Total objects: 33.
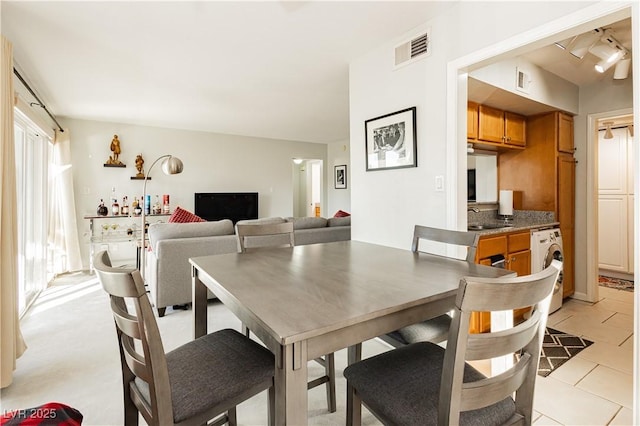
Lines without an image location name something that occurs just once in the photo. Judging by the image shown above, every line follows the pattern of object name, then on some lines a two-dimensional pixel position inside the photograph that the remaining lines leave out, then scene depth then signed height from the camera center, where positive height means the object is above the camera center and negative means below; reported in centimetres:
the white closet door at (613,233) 438 -36
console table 457 -27
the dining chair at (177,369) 89 -54
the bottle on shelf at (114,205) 507 +12
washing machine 294 -38
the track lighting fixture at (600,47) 234 +124
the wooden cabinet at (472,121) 289 +81
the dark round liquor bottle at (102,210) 493 +4
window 326 +10
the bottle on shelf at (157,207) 555 +9
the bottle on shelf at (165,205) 555 +12
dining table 80 -28
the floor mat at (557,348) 218 -107
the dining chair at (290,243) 167 -21
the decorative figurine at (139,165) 541 +81
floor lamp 374 +53
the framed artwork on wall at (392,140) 243 +57
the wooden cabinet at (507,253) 243 -37
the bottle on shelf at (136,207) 529 +9
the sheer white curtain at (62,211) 454 +3
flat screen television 598 +12
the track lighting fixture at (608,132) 401 +96
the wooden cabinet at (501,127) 303 +84
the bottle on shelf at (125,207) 527 +9
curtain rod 274 +124
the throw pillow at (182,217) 391 -7
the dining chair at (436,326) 145 -56
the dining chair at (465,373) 75 -51
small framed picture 741 +80
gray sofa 300 -38
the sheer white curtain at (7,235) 193 -14
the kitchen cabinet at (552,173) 332 +38
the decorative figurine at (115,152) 520 +100
